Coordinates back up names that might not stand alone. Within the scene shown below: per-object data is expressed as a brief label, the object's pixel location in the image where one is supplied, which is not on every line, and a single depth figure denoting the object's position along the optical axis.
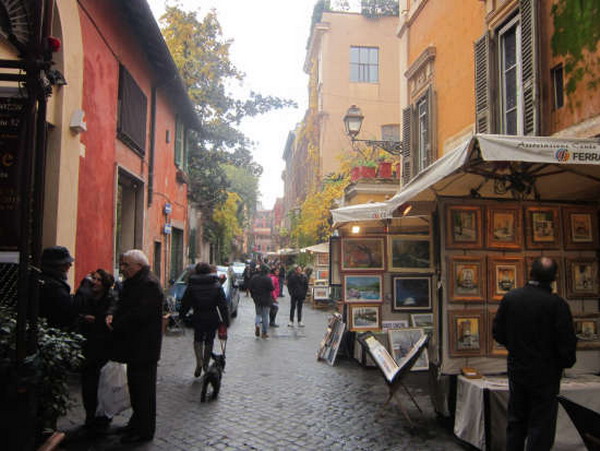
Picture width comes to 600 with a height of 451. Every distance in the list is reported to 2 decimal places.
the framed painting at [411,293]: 8.09
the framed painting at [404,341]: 7.29
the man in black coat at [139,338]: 5.17
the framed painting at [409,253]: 8.02
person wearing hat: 5.25
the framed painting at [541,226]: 5.82
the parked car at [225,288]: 14.45
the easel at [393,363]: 5.80
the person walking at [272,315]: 15.20
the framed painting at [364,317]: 8.26
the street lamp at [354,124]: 14.15
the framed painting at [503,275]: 5.77
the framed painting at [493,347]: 5.66
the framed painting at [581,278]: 5.74
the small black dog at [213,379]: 6.81
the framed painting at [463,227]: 5.70
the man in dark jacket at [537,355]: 4.07
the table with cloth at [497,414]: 4.77
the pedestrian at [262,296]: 12.85
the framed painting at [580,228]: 5.83
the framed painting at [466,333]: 5.60
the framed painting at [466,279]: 5.68
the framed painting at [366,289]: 8.30
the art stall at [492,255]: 5.56
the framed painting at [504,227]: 5.77
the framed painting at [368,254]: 8.25
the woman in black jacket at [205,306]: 7.77
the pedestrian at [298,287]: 14.88
